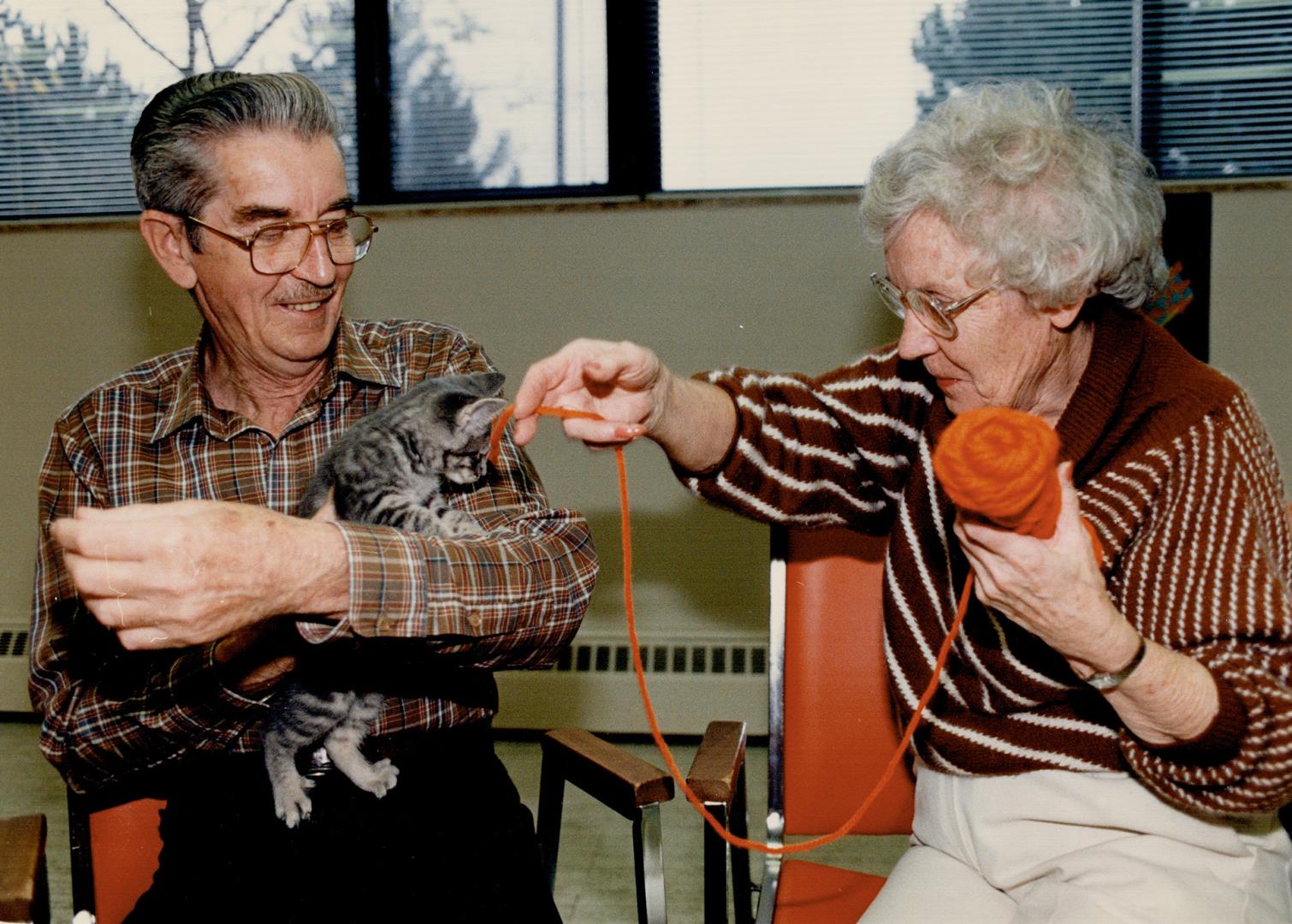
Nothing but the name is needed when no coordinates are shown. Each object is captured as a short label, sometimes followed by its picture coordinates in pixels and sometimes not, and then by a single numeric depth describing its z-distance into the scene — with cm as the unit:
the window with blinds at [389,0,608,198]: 335
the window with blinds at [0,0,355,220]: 338
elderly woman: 121
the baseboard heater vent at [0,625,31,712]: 360
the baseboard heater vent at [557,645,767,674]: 338
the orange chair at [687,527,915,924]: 170
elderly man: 134
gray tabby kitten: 134
